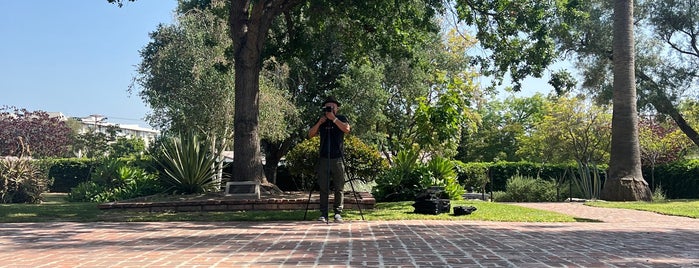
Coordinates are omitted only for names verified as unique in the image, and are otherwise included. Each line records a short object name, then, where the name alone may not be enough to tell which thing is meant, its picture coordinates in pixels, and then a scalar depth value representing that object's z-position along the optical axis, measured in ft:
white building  263.53
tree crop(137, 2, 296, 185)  52.95
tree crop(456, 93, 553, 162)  135.95
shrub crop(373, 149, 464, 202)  39.81
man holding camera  25.79
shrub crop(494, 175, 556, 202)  51.65
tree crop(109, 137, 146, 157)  143.54
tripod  25.80
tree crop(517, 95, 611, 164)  81.71
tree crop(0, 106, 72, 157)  115.04
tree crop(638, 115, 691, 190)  79.48
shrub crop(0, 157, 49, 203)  44.45
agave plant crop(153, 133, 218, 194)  39.22
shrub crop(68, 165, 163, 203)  45.19
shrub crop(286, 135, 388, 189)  42.91
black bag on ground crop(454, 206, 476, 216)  28.86
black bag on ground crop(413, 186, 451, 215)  29.50
